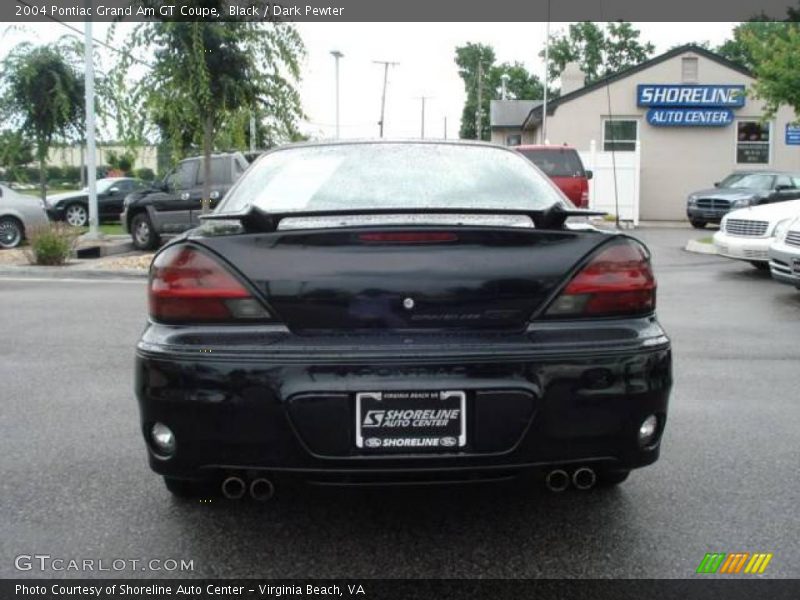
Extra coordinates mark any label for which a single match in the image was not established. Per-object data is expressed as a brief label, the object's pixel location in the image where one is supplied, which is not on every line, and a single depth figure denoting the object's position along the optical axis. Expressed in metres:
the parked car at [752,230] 11.52
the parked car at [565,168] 16.44
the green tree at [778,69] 16.78
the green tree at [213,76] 13.45
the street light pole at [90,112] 14.91
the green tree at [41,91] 19.83
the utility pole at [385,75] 66.86
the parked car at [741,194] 20.75
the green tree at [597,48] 68.94
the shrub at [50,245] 13.30
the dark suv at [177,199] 15.99
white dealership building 26.42
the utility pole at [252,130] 14.47
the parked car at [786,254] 9.06
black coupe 2.78
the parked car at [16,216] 16.02
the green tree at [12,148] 20.33
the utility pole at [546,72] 27.34
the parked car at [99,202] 22.34
